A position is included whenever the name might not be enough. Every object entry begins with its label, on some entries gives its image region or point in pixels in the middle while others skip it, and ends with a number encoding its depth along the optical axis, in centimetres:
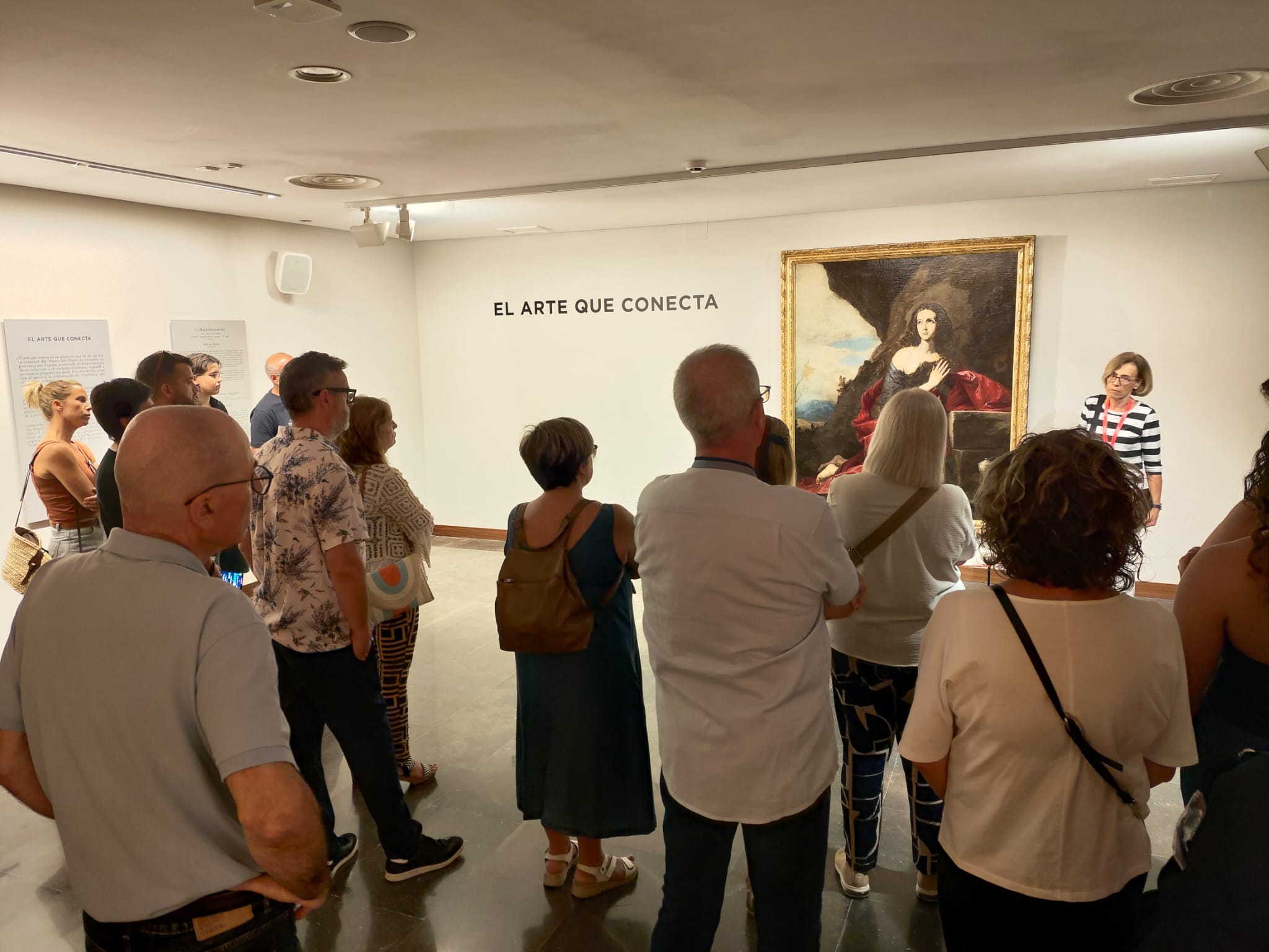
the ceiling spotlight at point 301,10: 226
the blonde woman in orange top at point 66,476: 422
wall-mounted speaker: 691
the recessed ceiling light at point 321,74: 292
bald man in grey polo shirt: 133
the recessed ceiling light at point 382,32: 251
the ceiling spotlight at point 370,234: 616
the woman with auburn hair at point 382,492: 316
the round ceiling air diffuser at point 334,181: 501
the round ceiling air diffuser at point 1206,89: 322
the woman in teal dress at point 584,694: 247
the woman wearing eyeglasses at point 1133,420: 546
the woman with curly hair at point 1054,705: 142
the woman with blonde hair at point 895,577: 236
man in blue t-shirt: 601
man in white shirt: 179
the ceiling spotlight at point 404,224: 583
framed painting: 648
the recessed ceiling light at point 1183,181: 555
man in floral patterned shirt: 257
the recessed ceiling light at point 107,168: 414
